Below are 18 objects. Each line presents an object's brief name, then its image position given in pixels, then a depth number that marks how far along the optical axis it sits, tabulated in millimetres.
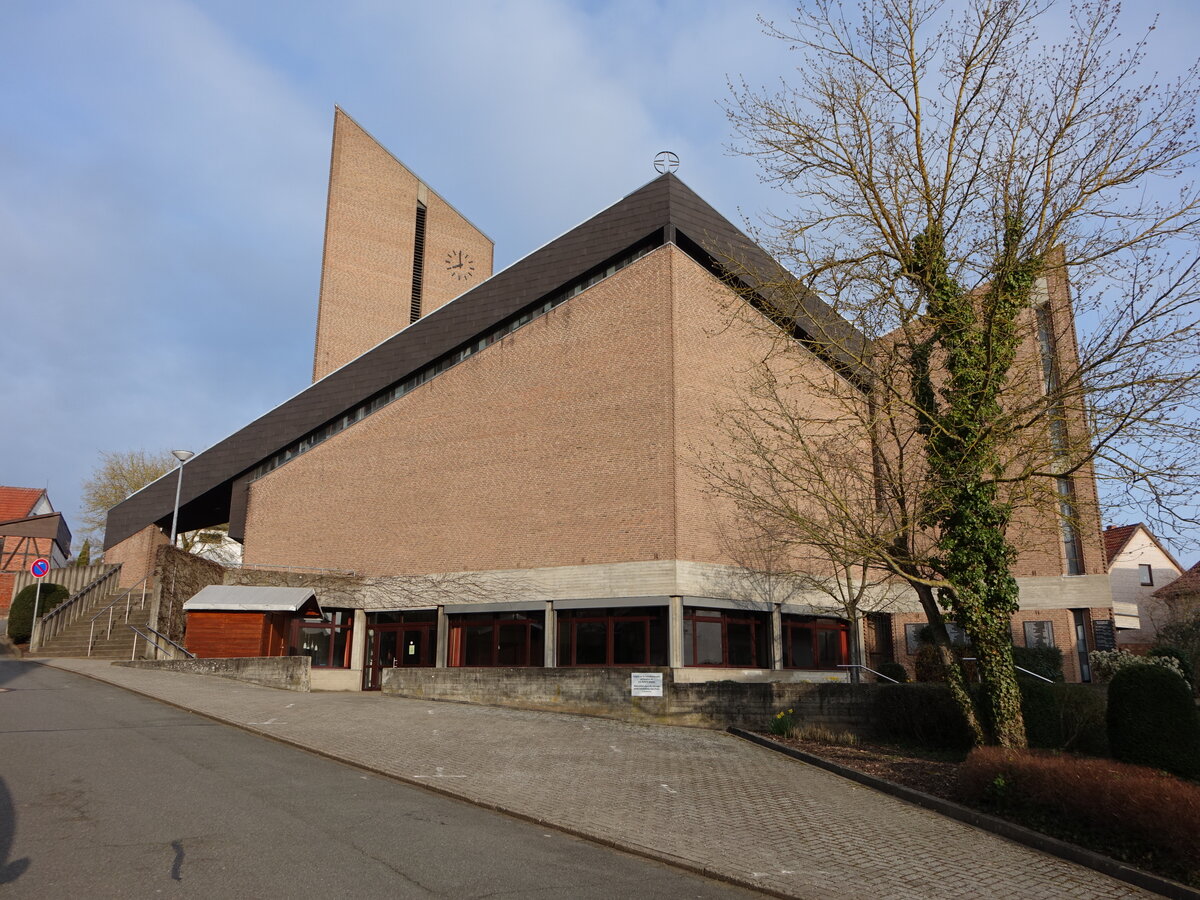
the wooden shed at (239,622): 26656
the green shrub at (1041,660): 20828
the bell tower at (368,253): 43906
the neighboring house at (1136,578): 42531
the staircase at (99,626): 28484
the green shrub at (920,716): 13883
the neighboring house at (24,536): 47469
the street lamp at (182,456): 29427
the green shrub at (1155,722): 10055
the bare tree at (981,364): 11117
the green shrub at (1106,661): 24516
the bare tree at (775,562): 24266
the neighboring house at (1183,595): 32562
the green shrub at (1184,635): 26636
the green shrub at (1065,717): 12039
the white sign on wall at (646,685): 17922
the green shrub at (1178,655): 21939
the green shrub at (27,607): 31922
